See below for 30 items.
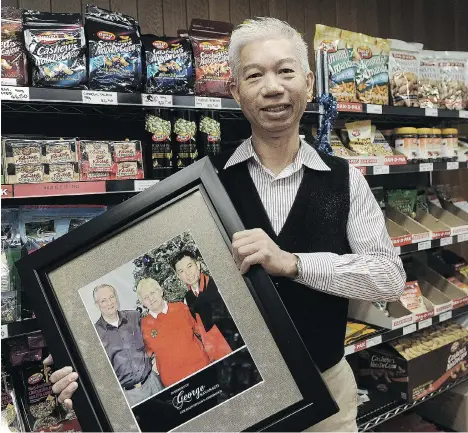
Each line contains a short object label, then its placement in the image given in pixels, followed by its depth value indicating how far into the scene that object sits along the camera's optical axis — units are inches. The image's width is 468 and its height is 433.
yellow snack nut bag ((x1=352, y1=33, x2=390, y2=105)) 100.5
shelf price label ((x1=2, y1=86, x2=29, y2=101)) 59.4
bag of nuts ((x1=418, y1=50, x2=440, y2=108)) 112.8
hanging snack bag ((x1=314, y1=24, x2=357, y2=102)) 95.2
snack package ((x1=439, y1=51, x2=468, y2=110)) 117.1
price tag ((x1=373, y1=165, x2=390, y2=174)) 97.5
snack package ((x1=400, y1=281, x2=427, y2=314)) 105.9
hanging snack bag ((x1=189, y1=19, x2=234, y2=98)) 77.0
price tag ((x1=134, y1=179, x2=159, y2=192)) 70.0
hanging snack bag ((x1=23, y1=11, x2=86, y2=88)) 63.8
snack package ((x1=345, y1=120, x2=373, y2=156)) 103.1
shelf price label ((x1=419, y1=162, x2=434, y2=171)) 106.9
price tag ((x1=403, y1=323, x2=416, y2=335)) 101.3
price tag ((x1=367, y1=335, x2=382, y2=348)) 94.1
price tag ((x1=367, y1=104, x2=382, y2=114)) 97.1
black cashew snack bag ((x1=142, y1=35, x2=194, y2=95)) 73.0
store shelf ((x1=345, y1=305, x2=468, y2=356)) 91.8
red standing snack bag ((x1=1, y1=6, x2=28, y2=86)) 61.9
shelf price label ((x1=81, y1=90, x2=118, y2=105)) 64.6
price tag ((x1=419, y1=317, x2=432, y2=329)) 105.0
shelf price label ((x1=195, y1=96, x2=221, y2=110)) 73.6
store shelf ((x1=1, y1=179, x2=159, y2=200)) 62.0
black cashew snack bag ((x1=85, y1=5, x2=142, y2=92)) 67.9
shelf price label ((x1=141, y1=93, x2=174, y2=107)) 69.3
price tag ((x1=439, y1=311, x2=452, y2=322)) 110.0
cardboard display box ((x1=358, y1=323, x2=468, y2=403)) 100.0
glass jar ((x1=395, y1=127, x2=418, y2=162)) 107.7
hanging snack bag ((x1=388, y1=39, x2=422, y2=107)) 107.3
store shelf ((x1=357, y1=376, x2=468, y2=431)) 96.7
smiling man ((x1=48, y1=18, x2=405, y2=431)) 46.7
